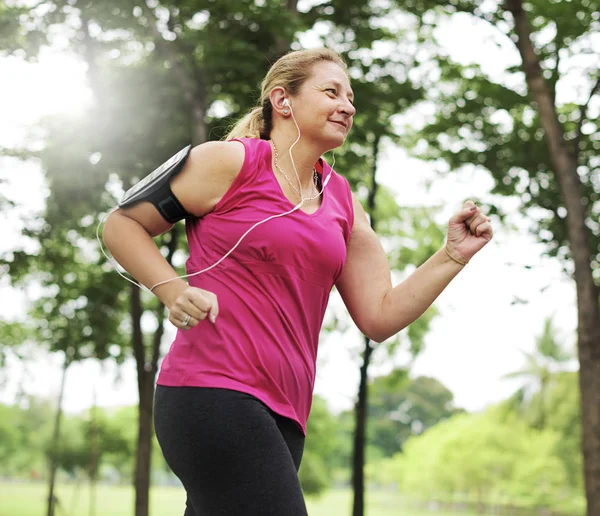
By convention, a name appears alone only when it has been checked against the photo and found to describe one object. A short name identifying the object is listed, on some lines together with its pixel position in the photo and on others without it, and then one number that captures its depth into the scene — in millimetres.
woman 2078
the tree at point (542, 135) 10977
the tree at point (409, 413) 86000
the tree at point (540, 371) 52719
